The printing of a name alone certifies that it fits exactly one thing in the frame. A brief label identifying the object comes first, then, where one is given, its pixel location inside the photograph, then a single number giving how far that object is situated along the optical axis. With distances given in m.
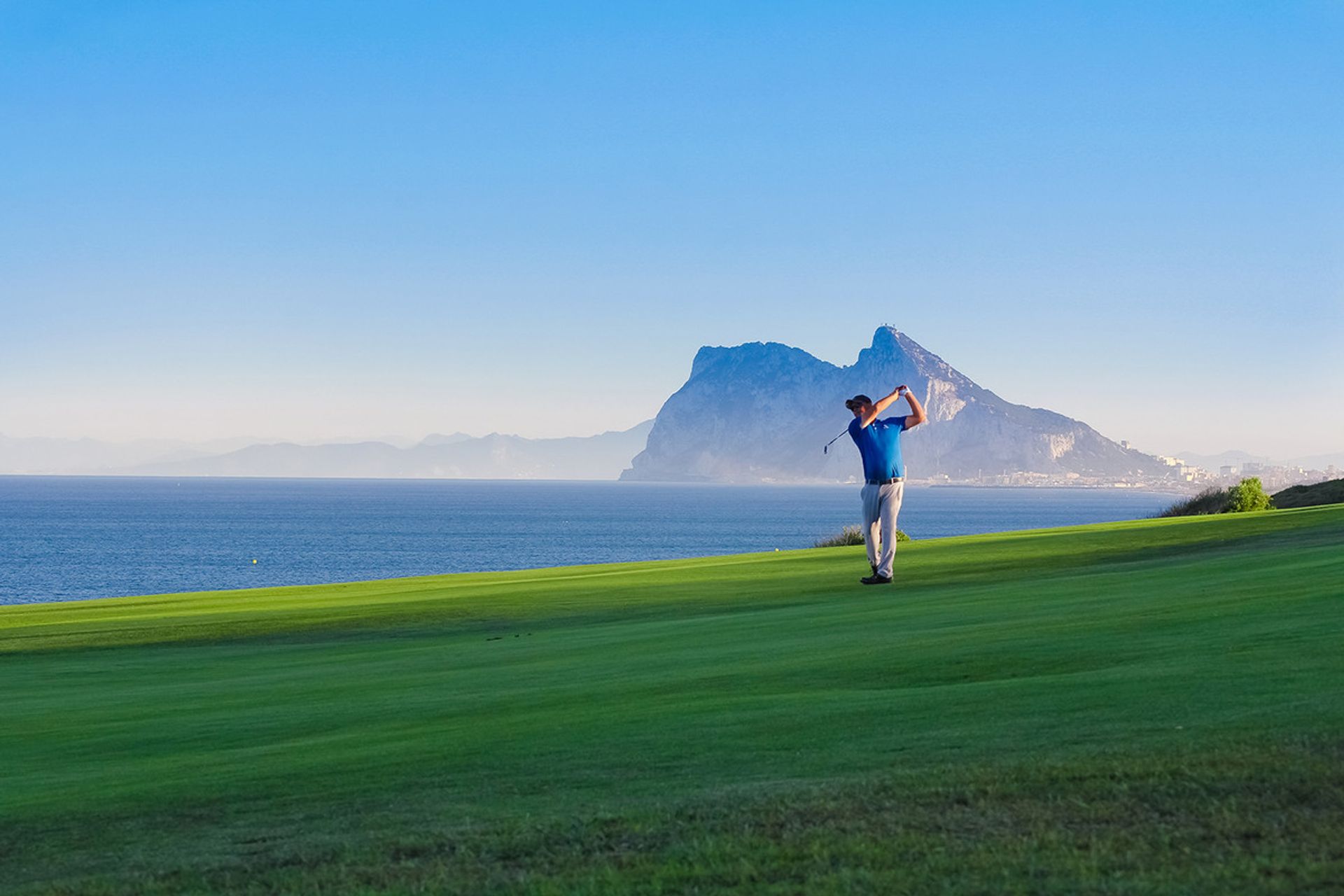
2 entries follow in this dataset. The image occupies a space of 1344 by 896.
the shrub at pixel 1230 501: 54.50
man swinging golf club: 17.62
